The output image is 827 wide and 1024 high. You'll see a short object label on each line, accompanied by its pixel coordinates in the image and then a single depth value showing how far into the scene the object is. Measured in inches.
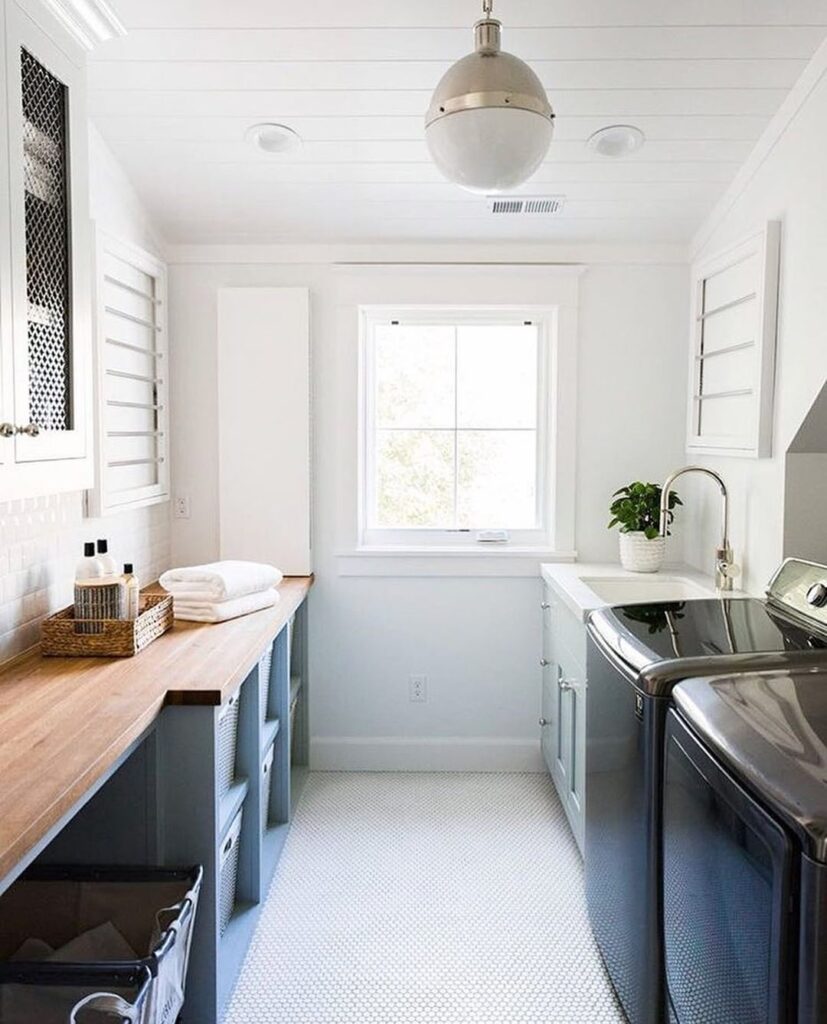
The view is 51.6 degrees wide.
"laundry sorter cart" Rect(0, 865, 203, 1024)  64.1
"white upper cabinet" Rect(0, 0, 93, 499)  63.2
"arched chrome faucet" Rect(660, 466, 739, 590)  108.2
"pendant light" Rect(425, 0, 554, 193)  62.9
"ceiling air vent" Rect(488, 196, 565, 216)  115.3
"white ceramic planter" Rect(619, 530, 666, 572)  122.6
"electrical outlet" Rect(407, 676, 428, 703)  134.4
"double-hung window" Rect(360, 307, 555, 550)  135.0
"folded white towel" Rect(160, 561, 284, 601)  100.7
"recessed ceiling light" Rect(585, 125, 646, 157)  100.1
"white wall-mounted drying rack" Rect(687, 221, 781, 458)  98.7
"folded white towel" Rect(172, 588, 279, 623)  99.8
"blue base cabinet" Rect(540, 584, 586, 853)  104.2
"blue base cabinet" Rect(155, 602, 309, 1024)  71.9
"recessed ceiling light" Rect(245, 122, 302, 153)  100.3
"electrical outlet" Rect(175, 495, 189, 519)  131.3
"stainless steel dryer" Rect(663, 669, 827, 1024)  44.3
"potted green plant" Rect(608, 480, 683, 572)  122.6
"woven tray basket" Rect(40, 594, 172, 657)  84.3
